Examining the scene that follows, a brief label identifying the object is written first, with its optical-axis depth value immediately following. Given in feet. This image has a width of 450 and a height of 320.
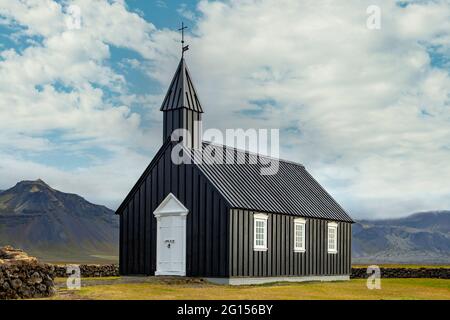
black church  105.09
